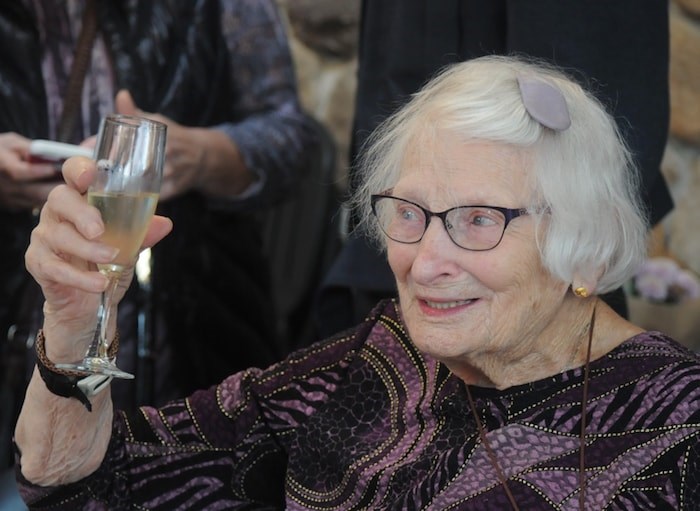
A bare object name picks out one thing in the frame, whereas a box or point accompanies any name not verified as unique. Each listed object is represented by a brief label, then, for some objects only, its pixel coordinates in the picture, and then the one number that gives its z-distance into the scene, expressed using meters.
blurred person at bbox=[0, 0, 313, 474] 4.65
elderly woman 3.14
